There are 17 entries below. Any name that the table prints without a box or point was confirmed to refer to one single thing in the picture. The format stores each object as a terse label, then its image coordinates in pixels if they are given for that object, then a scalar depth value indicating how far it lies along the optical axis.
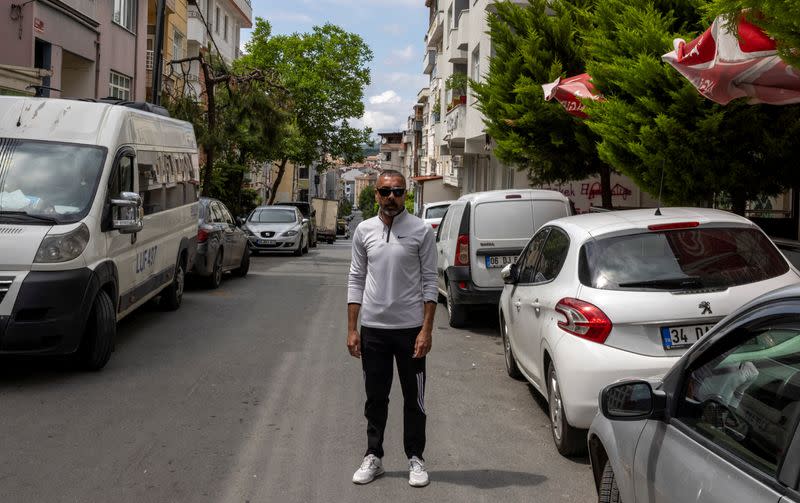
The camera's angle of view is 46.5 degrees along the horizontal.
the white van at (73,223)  8.08
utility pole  20.81
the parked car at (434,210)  23.72
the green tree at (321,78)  57.69
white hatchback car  5.84
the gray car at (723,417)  2.57
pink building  18.25
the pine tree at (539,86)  16.89
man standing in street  5.55
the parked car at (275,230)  28.39
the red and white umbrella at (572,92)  13.40
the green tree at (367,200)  165.32
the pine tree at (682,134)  10.09
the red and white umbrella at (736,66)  7.04
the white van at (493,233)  11.84
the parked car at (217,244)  16.08
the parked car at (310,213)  38.33
